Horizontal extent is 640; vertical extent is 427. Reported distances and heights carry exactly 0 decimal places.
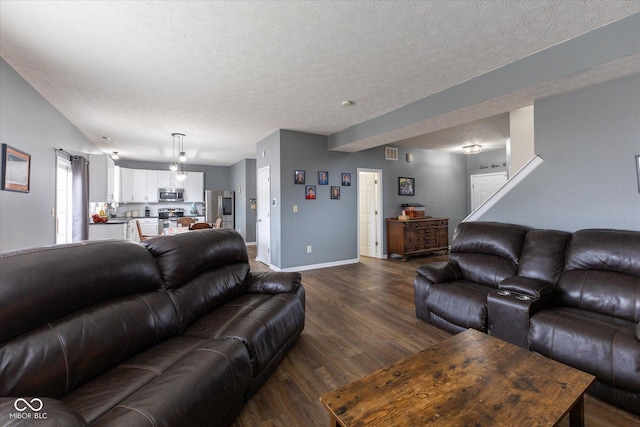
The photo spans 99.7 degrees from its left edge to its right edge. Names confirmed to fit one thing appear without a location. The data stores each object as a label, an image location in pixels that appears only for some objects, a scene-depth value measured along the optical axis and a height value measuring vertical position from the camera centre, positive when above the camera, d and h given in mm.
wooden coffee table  1075 -801
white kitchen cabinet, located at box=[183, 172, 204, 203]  8516 +933
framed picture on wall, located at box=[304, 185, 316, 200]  5230 +461
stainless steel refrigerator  8453 +312
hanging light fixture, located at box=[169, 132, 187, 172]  5266 +1608
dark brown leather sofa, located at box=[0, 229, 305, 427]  1070 -638
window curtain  4426 +336
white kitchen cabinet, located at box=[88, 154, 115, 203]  4988 +756
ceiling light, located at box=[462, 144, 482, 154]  5992 +1479
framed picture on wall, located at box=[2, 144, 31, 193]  2490 +478
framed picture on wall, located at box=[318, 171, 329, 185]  5395 +761
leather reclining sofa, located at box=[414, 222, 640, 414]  1660 -689
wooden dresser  5953 -479
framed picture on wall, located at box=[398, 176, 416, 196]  6535 +709
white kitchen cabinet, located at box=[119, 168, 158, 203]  7707 +921
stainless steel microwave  8188 +677
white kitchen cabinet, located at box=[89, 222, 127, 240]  5215 -258
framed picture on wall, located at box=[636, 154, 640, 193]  2320 +426
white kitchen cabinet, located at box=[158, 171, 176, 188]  8211 +1149
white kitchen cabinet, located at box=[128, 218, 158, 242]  7905 -252
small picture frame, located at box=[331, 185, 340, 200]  5543 +483
